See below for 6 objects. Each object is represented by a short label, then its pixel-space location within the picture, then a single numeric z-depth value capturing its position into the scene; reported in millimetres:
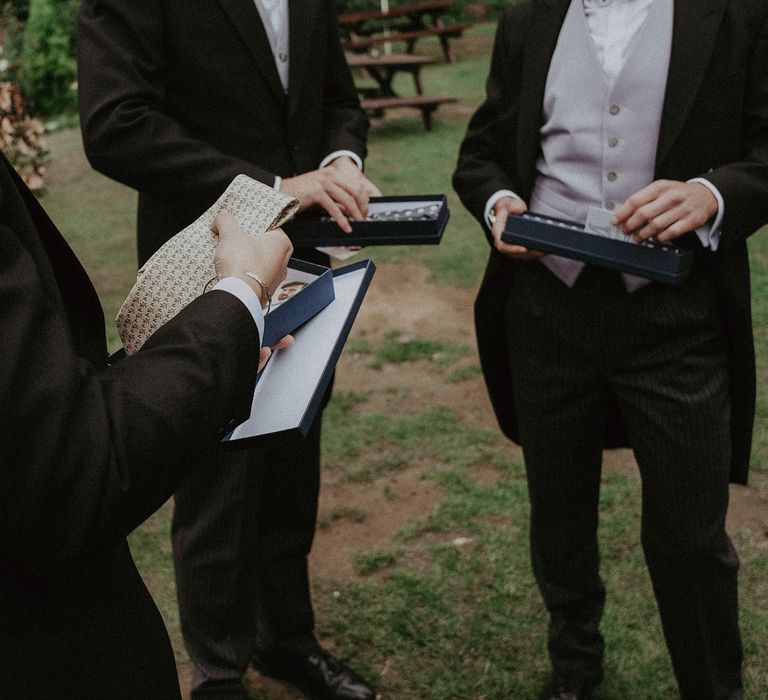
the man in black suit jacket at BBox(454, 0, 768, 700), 2129
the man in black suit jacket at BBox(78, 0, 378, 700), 2299
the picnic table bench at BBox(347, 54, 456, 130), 10812
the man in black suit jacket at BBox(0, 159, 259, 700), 1067
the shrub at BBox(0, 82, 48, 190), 5230
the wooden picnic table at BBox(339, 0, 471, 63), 14766
